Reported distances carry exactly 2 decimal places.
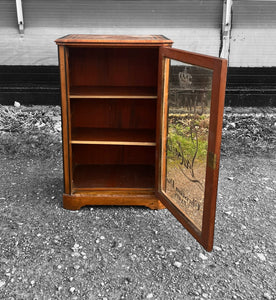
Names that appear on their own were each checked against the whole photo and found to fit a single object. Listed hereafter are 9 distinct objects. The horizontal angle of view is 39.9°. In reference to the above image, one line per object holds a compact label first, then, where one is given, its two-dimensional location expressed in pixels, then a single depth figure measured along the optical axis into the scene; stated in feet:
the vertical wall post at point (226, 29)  20.52
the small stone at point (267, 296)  8.11
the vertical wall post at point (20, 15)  20.00
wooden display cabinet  8.38
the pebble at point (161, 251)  9.64
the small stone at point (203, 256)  9.44
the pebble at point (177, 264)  9.12
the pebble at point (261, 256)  9.45
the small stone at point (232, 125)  19.66
